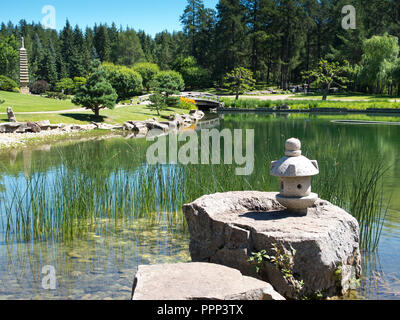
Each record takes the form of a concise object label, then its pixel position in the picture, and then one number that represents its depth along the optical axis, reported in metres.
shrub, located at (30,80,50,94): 43.41
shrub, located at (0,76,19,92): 35.88
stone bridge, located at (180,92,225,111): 37.91
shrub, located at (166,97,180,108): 31.95
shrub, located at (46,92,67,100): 36.81
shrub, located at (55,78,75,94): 44.21
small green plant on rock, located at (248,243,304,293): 3.94
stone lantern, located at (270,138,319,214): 4.44
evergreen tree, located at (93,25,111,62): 62.03
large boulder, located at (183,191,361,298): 3.98
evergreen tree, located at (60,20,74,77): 52.97
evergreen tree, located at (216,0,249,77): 50.84
